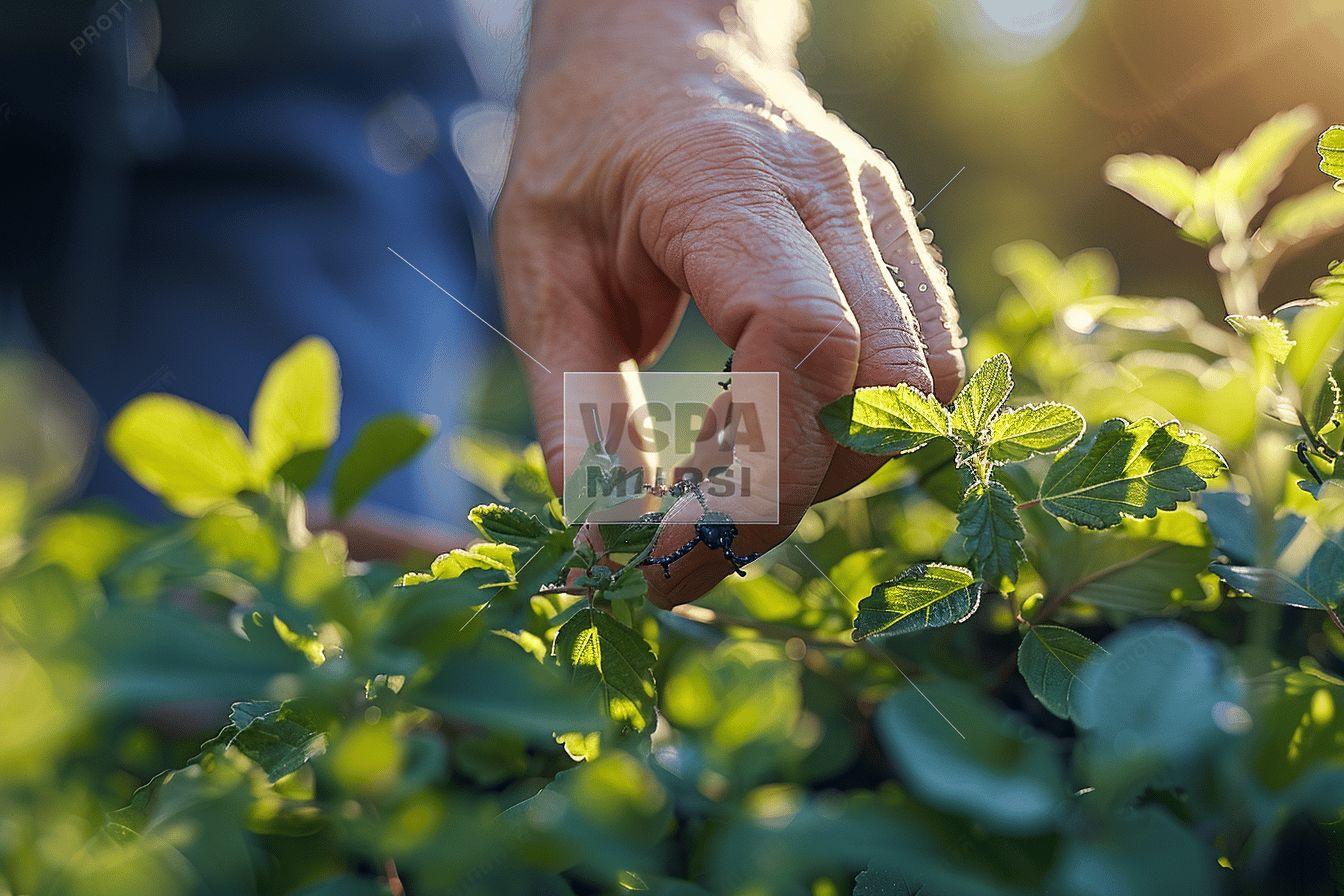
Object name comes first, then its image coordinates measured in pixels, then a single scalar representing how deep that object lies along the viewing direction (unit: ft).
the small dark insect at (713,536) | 1.30
